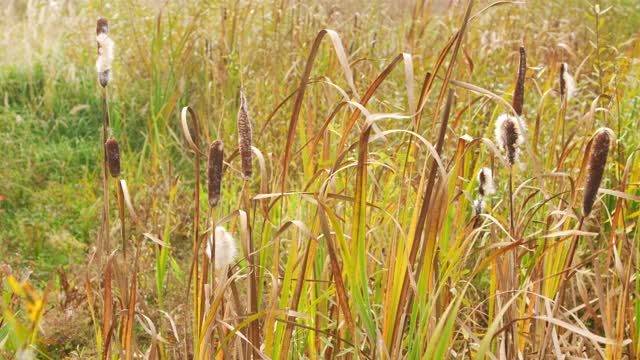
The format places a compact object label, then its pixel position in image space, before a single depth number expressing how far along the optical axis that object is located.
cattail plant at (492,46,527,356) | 1.48
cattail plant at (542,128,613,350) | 1.32
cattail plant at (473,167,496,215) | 1.63
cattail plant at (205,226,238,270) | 1.42
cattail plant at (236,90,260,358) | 1.33
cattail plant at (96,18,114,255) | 1.65
